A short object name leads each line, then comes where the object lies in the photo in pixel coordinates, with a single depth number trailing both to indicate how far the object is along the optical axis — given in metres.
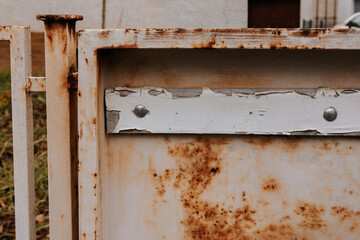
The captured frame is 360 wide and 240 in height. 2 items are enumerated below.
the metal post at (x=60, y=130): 1.66
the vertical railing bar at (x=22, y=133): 1.71
